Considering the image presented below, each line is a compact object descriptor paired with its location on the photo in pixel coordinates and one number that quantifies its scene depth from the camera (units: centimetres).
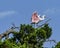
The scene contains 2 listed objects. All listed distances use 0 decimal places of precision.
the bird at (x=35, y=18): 3116
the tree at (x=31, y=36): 2964
